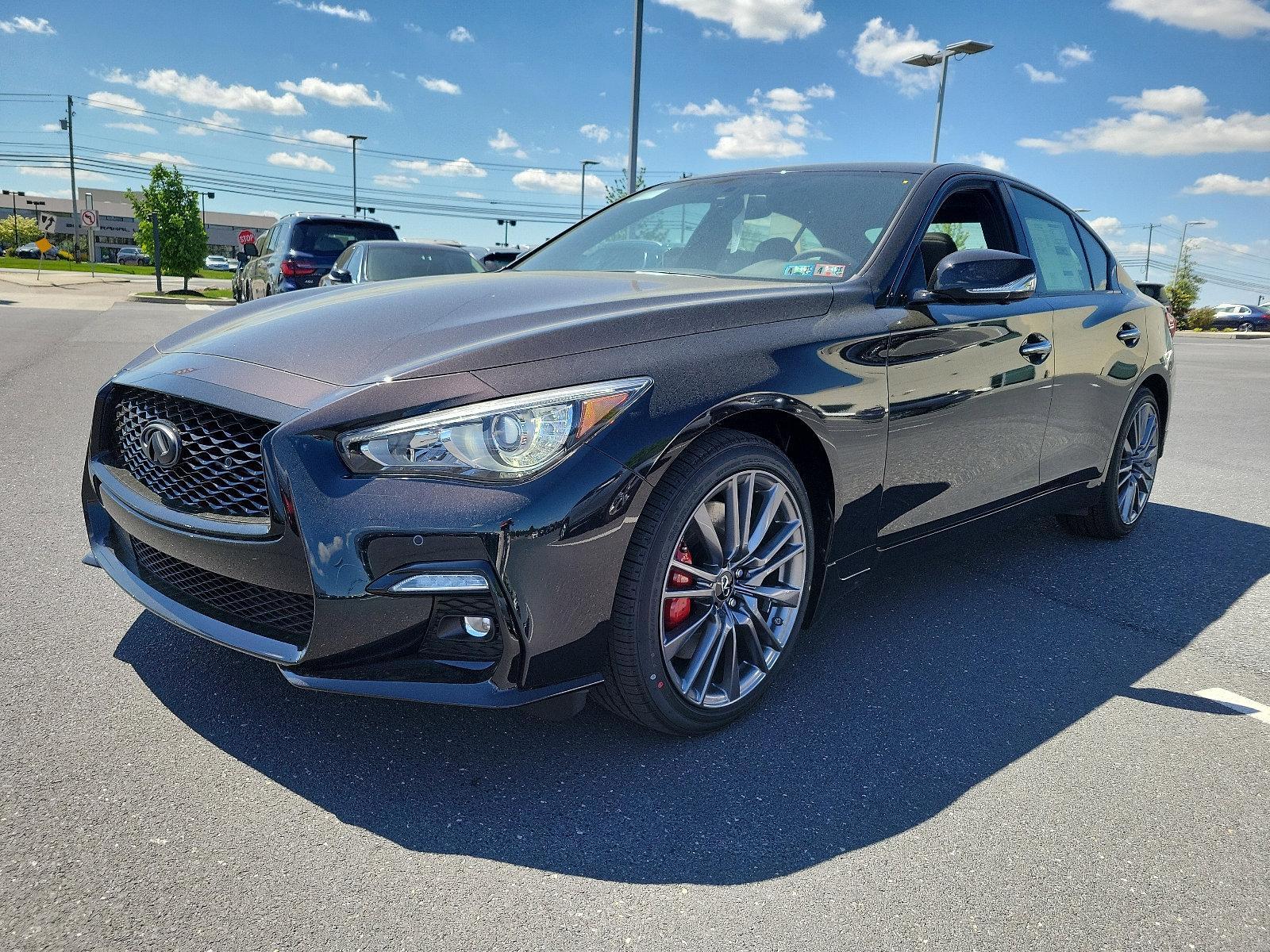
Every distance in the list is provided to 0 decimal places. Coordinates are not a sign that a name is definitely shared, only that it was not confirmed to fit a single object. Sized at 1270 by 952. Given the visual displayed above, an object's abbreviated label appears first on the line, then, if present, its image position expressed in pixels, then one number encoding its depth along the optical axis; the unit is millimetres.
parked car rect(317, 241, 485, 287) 10859
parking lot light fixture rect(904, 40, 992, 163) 21969
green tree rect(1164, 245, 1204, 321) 54391
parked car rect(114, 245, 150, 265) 82875
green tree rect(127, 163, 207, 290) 35781
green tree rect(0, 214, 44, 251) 88125
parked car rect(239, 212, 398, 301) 13984
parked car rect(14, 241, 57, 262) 79375
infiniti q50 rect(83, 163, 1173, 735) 2141
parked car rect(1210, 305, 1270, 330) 50031
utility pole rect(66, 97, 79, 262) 51562
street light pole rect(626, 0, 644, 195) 14875
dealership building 122375
